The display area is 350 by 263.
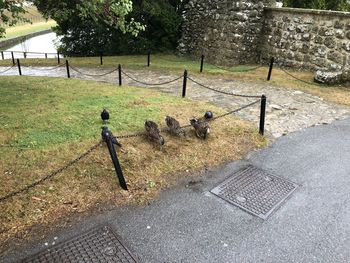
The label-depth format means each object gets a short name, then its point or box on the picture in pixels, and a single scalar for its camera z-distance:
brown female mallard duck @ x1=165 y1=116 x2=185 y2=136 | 6.30
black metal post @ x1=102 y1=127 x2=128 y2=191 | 4.68
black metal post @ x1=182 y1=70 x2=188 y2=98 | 8.94
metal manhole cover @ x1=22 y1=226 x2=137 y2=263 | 3.66
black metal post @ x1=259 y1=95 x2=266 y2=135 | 6.55
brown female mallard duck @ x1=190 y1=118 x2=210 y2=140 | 6.40
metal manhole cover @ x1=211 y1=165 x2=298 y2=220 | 4.68
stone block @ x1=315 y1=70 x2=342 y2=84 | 10.48
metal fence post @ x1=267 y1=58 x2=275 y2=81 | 11.23
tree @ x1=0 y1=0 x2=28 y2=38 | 7.90
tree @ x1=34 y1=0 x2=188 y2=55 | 15.66
